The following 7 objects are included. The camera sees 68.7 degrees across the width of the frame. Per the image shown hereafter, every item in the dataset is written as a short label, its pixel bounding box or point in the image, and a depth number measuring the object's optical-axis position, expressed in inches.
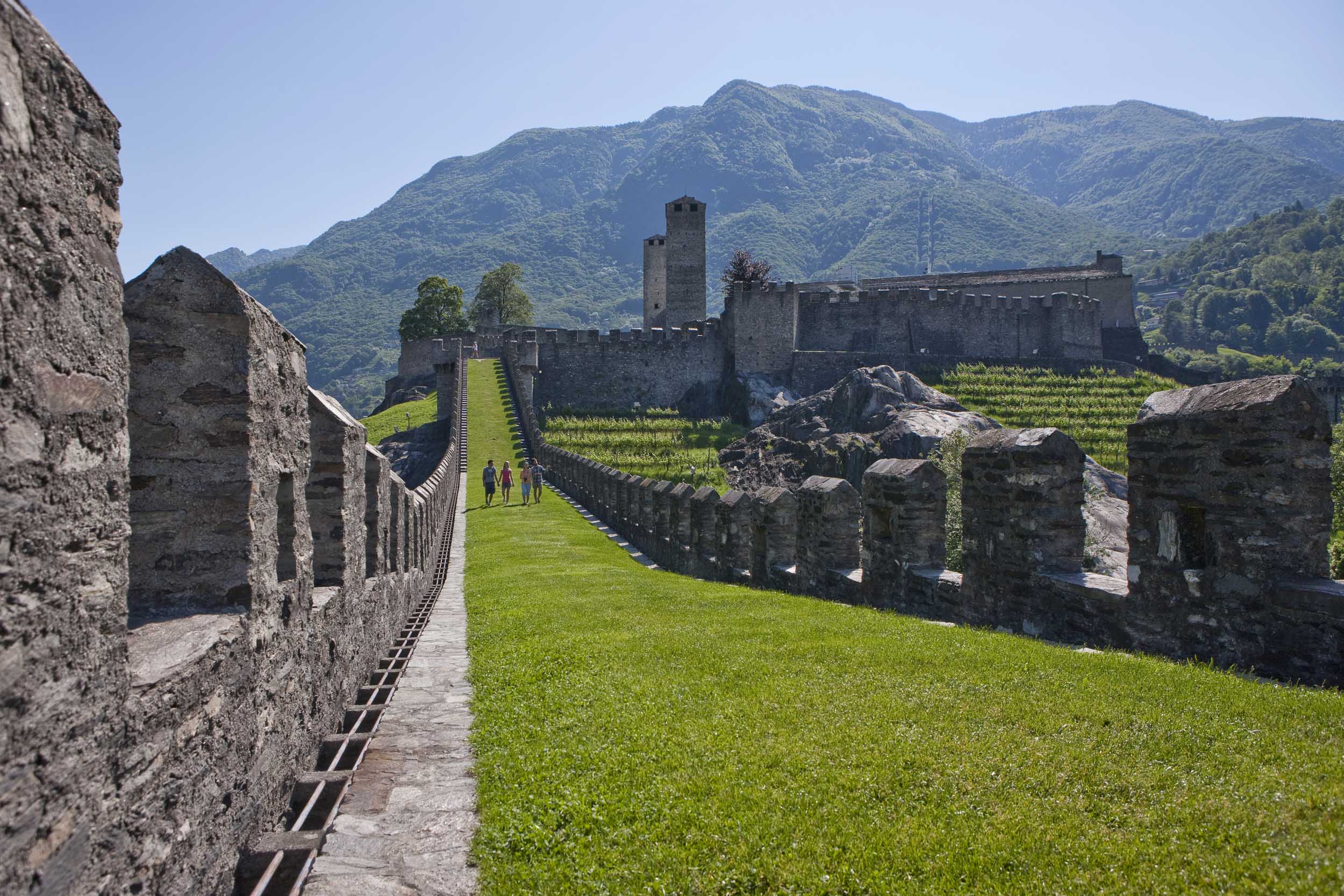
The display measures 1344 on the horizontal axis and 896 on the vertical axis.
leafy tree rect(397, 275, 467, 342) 2903.5
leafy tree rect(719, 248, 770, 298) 2748.5
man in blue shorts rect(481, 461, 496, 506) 1079.0
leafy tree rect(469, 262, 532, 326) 3294.8
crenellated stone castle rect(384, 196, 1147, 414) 2149.4
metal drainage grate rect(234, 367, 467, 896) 151.0
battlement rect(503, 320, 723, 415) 2128.4
